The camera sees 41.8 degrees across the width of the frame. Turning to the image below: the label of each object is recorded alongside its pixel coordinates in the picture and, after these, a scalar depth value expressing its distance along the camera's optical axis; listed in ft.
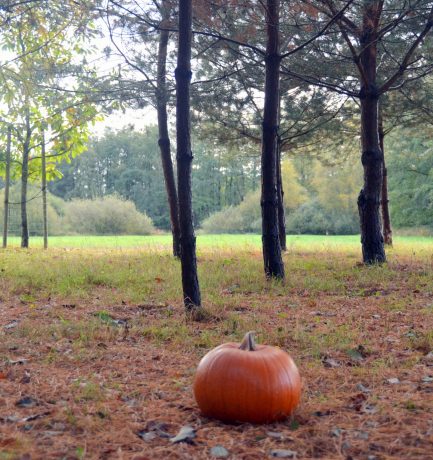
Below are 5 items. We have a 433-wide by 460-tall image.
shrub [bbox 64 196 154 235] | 150.10
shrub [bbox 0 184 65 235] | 138.72
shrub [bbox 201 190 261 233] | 166.71
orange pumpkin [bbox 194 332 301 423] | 10.57
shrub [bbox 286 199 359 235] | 153.48
